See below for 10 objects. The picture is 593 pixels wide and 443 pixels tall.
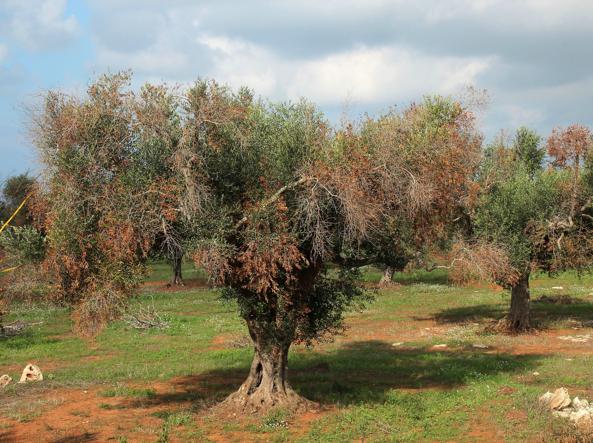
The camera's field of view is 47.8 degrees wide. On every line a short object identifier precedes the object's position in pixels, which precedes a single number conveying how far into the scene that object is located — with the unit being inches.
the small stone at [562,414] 614.2
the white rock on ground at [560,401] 633.0
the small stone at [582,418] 588.1
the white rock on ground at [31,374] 890.1
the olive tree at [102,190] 576.7
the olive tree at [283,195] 599.5
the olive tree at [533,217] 1069.8
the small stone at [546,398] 650.8
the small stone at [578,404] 631.6
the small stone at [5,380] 863.0
